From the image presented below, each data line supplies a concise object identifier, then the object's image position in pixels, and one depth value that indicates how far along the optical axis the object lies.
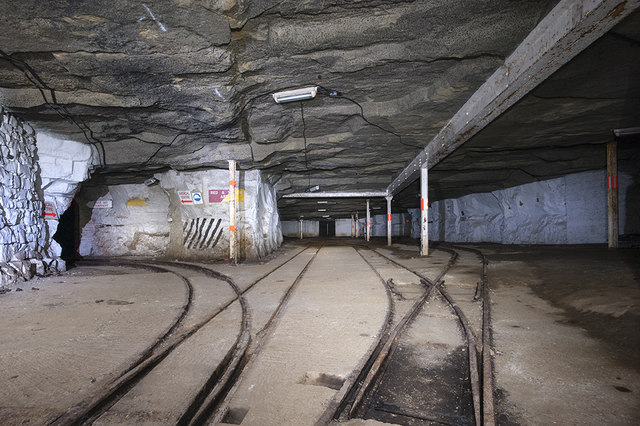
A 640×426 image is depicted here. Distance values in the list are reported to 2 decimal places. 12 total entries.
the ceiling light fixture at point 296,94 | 6.14
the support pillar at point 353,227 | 36.37
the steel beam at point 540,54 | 3.54
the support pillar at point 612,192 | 9.87
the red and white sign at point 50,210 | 8.74
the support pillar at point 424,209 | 10.95
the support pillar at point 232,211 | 10.16
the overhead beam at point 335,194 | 17.80
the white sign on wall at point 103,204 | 13.28
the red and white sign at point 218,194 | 11.66
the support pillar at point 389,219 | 18.01
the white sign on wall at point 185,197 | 11.73
